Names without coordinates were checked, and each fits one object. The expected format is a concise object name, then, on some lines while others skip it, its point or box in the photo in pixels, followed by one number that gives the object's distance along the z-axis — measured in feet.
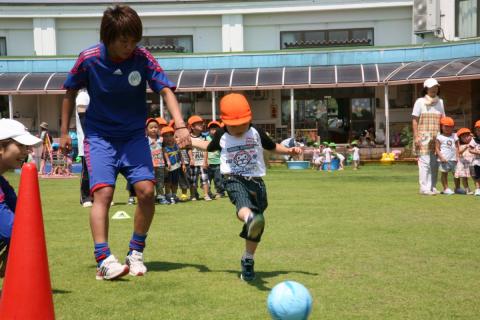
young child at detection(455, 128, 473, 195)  44.98
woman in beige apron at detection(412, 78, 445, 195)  42.09
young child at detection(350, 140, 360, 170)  78.69
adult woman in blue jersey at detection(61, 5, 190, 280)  17.69
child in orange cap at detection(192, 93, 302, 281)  18.80
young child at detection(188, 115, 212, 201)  44.13
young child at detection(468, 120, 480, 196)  43.80
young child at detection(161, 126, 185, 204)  42.34
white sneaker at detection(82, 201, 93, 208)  37.83
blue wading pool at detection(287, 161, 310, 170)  81.71
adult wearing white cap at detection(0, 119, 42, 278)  15.58
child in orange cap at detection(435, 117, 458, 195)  43.83
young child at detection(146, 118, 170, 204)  41.86
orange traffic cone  12.53
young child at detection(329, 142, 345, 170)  80.53
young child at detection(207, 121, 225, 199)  45.32
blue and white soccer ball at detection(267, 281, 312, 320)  11.94
